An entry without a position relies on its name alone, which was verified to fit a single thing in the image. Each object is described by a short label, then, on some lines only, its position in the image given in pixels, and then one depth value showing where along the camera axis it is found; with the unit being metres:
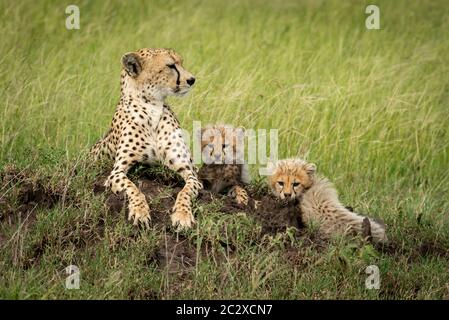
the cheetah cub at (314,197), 13.53
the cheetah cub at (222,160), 14.79
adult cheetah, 14.18
